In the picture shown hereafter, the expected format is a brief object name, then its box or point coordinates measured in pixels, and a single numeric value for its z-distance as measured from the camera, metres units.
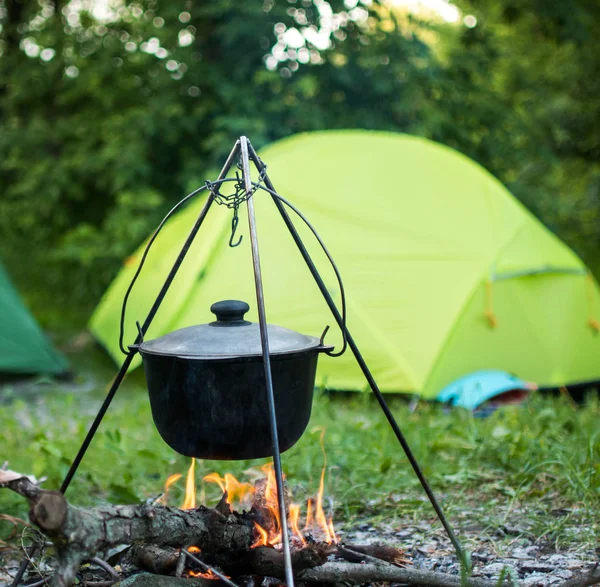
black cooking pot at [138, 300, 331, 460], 1.97
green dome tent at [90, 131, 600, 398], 4.77
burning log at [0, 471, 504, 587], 1.91
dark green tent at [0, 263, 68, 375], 5.62
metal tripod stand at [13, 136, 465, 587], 1.85
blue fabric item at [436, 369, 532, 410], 4.41
